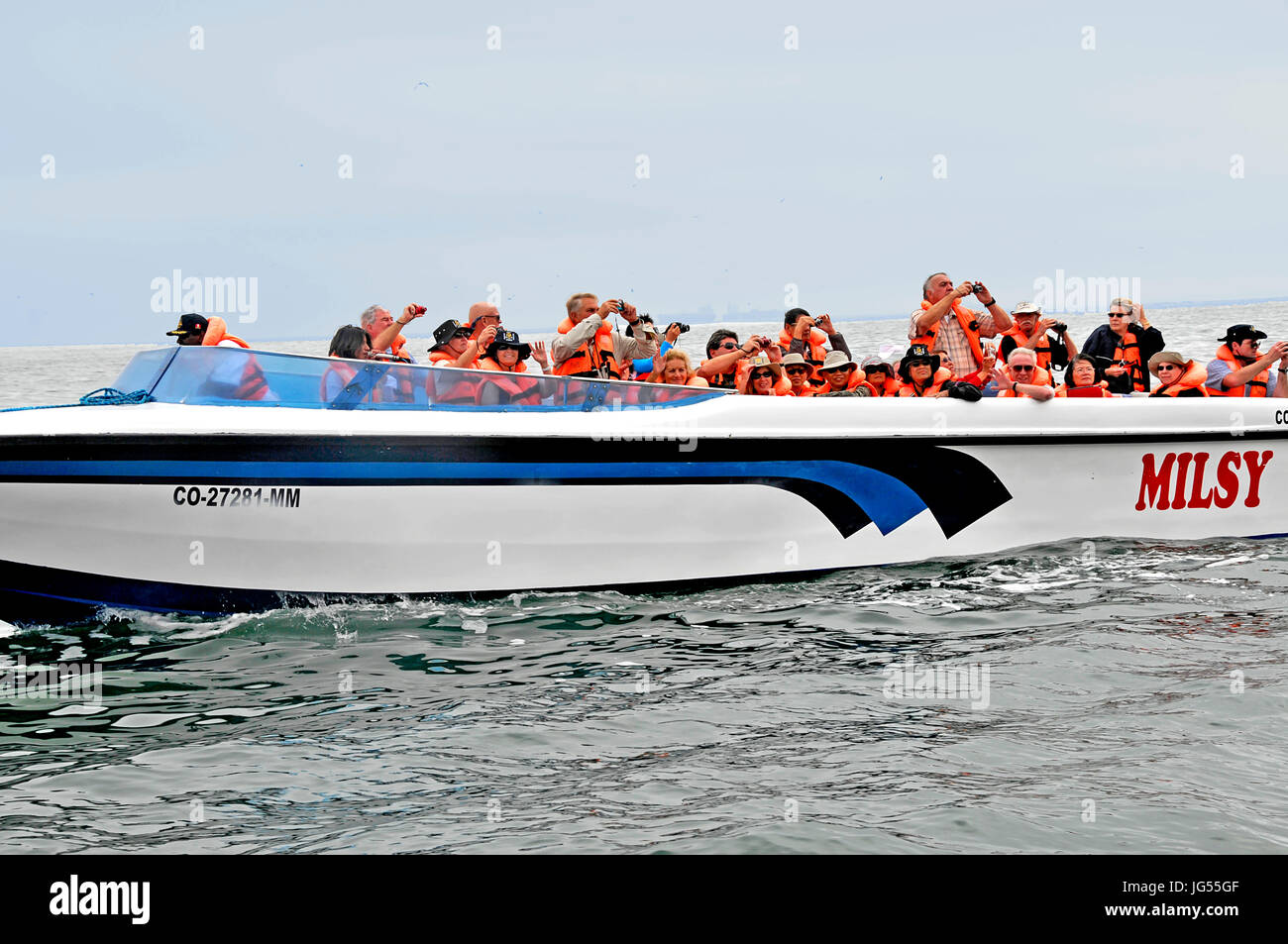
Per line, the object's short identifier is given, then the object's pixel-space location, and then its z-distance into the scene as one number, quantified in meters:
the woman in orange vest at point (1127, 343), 8.93
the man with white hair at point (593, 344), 7.23
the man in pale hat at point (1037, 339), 8.87
